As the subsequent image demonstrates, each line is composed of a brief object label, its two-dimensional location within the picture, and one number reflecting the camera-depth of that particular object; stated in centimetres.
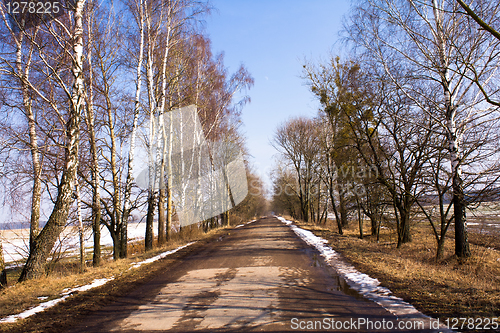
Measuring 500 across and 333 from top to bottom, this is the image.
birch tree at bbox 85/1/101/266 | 979
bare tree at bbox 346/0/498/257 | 857
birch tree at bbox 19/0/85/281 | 712
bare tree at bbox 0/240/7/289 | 784
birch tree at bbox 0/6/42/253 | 858
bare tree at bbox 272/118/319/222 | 3122
